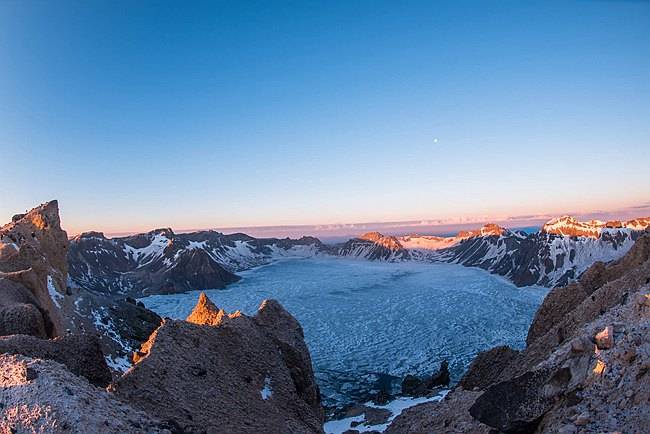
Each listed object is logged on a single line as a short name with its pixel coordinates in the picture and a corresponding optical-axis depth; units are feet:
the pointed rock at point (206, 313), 73.67
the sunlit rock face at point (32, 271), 68.44
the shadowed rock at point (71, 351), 43.19
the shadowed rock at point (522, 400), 34.12
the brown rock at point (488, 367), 76.81
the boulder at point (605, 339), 33.09
